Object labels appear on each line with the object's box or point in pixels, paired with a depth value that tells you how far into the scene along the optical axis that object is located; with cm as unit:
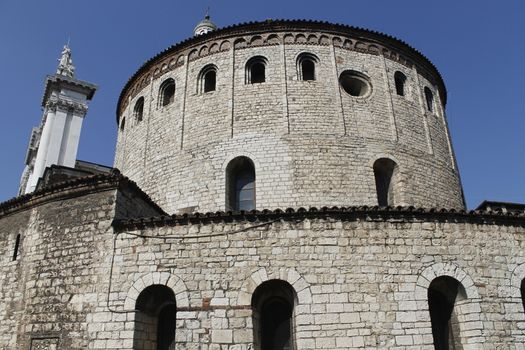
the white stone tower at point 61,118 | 1956
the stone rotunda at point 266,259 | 879
